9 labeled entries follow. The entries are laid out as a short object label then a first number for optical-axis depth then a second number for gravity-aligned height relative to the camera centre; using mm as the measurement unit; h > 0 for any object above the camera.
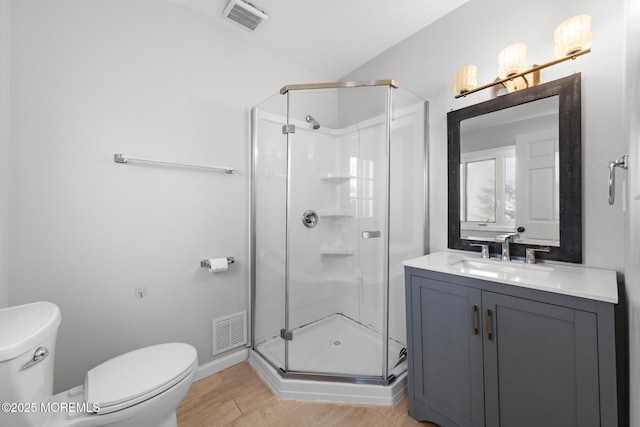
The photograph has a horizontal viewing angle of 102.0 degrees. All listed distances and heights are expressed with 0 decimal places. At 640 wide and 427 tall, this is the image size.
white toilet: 892 -720
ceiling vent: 1724 +1409
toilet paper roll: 1842 -355
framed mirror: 1317 +248
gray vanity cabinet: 943 -610
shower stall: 1756 -104
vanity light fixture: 1205 +815
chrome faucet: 1486 -161
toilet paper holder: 1864 -344
